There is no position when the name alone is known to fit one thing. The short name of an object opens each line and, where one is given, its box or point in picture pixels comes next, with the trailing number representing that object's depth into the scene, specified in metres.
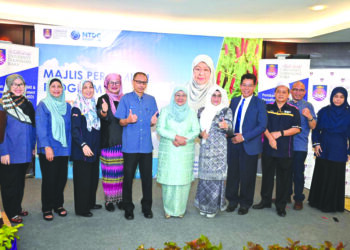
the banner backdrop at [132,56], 5.02
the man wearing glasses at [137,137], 3.24
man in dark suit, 3.46
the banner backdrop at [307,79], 4.80
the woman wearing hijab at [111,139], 3.32
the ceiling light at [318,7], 4.39
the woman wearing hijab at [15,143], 2.96
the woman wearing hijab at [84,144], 3.13
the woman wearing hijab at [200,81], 4.43
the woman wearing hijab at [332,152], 3.66
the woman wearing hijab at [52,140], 3.08
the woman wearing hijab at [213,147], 3.35
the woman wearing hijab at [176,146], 3.23
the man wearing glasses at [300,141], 3.81
